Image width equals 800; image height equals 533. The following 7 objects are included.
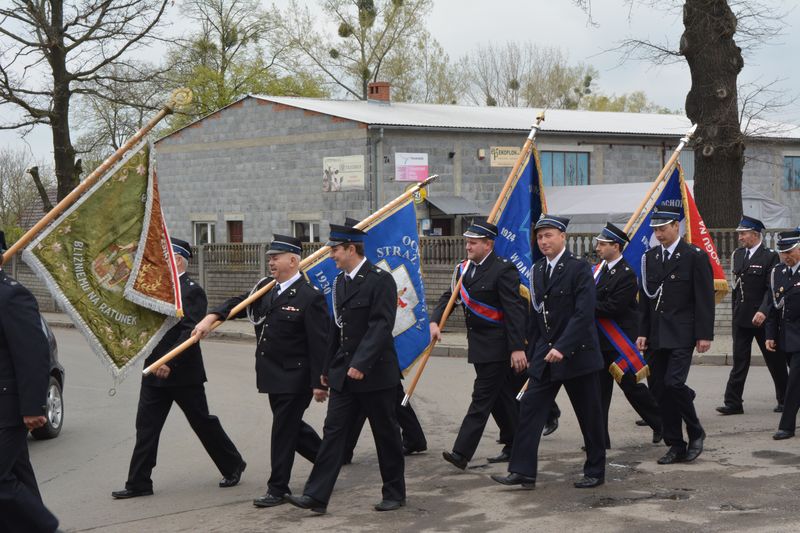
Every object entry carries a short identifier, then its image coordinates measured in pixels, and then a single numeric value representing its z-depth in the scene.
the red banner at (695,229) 11.09
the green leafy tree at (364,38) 53.50
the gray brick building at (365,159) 29.95
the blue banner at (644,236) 10.73
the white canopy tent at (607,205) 28.38
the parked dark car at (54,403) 10.71
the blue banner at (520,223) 10.09
